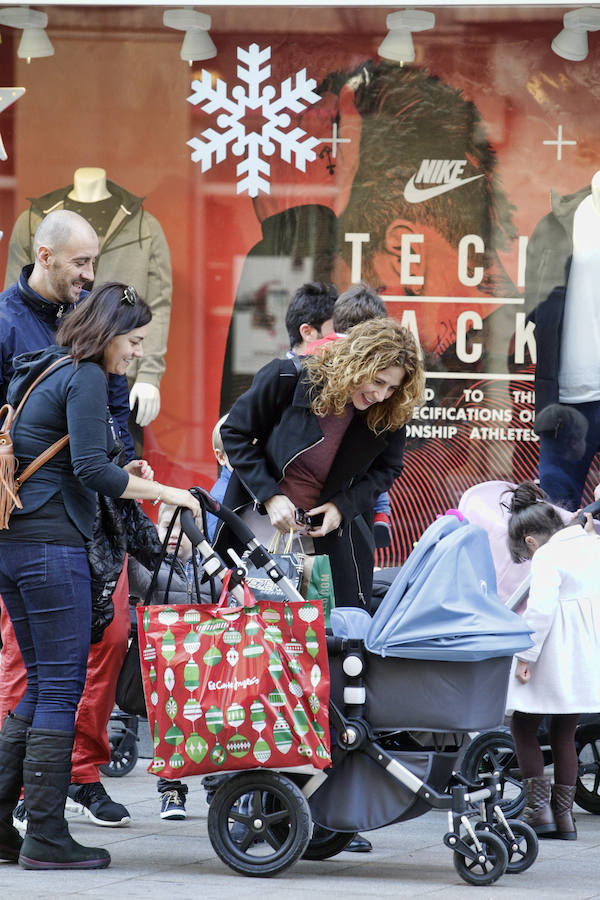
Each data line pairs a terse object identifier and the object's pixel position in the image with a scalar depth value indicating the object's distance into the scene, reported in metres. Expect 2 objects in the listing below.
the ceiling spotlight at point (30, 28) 15.05
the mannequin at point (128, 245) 15.23
